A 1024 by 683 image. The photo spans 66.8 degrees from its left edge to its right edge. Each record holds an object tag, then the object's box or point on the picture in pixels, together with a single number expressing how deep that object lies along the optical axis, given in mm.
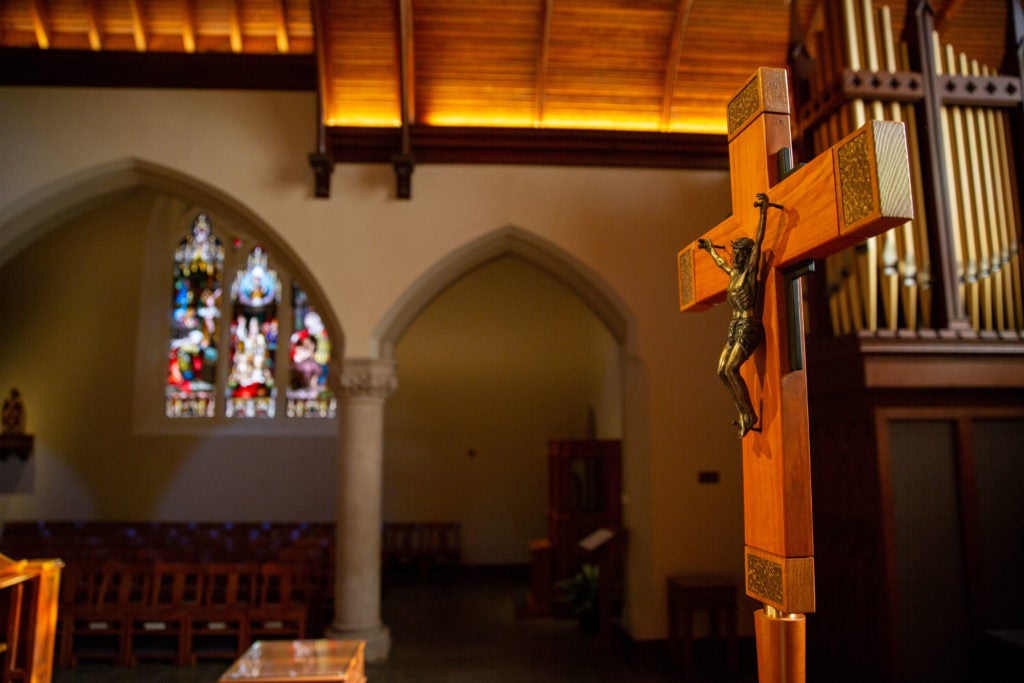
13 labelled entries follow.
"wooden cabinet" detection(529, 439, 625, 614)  8156
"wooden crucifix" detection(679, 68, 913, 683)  1765
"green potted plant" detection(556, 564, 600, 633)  7383
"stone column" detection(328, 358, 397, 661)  6465
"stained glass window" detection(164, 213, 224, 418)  11094
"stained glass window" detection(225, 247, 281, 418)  11148
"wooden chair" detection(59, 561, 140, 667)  6305
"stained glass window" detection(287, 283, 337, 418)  11117
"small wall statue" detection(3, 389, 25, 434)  10477
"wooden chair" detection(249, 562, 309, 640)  6332
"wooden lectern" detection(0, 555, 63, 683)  3914
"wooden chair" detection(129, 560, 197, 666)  6312
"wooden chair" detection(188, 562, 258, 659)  6316
